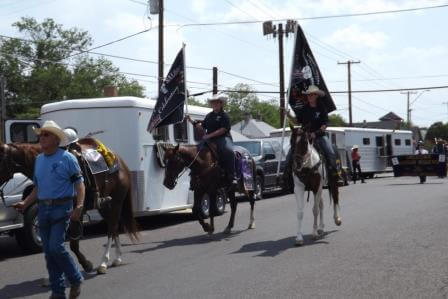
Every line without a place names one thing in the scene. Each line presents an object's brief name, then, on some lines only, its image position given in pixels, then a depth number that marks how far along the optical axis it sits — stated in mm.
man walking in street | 6238
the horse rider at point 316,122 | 10906
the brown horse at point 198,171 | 11102
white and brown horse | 10188
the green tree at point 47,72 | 63094
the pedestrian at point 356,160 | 29344
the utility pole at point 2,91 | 33469
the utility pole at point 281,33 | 38750
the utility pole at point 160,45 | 25875
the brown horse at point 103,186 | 8164
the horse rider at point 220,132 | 11609
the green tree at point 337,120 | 128300
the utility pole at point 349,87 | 59512
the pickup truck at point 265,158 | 19922
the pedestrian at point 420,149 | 27108
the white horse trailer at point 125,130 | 12406
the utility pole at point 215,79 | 34750
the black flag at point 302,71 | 12031
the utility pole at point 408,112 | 94912
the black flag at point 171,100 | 12203
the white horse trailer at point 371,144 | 30781
